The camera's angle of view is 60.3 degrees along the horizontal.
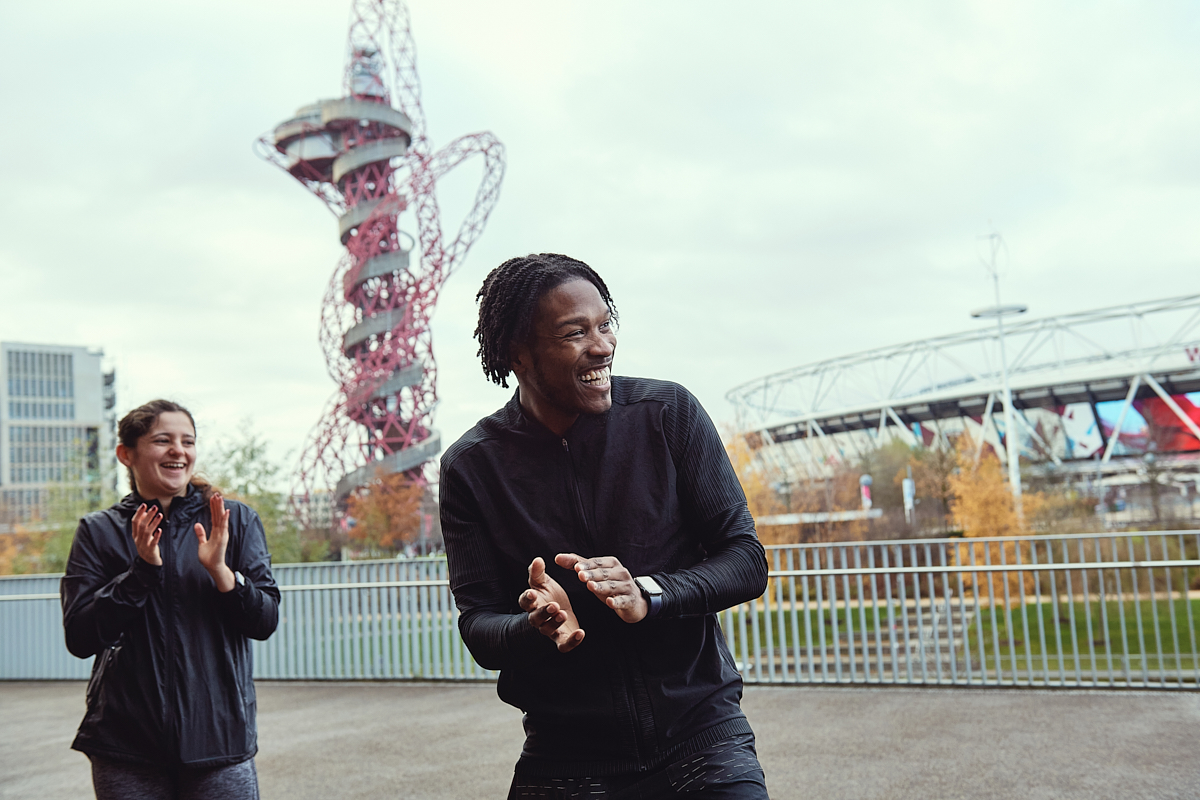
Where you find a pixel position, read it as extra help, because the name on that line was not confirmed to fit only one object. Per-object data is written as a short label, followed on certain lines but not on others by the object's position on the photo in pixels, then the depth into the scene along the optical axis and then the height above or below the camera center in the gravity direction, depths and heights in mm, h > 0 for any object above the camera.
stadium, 44125 +3415
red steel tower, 40031 +10796
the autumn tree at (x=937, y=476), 31875 +351
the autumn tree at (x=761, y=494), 27000 +101
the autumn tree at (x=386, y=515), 35844 +237
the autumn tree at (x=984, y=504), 26922 -539
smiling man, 1803 -73
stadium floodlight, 28078 +2031
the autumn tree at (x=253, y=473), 22698 +1259
